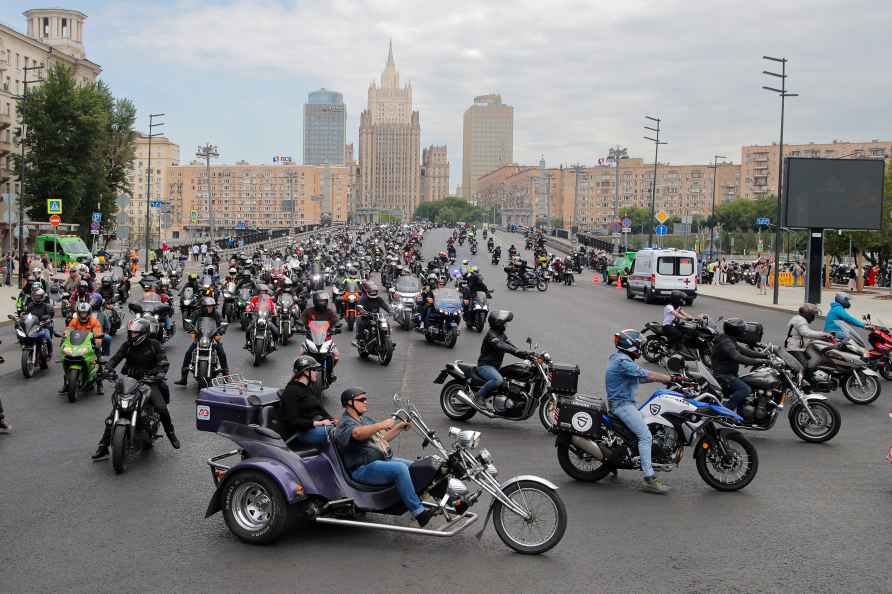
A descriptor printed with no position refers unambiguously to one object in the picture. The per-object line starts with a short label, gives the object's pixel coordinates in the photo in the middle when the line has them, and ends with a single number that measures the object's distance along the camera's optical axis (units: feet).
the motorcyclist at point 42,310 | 52.47
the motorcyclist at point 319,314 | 49.11
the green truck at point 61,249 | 156.25
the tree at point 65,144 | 202.08
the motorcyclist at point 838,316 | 47.44
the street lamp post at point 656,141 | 195.62
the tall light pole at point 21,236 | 125.11
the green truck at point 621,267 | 151.94
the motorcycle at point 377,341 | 57.77
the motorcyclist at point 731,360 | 36.83
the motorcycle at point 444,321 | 67.51
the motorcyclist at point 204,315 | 47.47
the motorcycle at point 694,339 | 54.70
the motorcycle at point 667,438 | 28.94
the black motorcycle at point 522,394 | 39.19
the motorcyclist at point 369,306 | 58.90
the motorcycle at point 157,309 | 59.11
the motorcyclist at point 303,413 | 25.03
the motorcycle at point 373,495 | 22.81
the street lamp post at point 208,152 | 249.96
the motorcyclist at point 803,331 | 45.32
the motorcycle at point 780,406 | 36.29
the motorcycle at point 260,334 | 55.93
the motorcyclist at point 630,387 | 28.58
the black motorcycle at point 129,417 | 30.12
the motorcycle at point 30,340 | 51.46
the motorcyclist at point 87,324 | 45.27
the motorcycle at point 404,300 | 78.79
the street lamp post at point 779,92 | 119.24
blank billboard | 112.88
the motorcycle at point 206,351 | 46.70
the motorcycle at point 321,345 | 46.75
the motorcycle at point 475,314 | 79.05
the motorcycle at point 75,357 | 44.04
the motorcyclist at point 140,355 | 34.45
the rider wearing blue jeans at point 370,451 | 23.02
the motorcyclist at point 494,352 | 39.32
